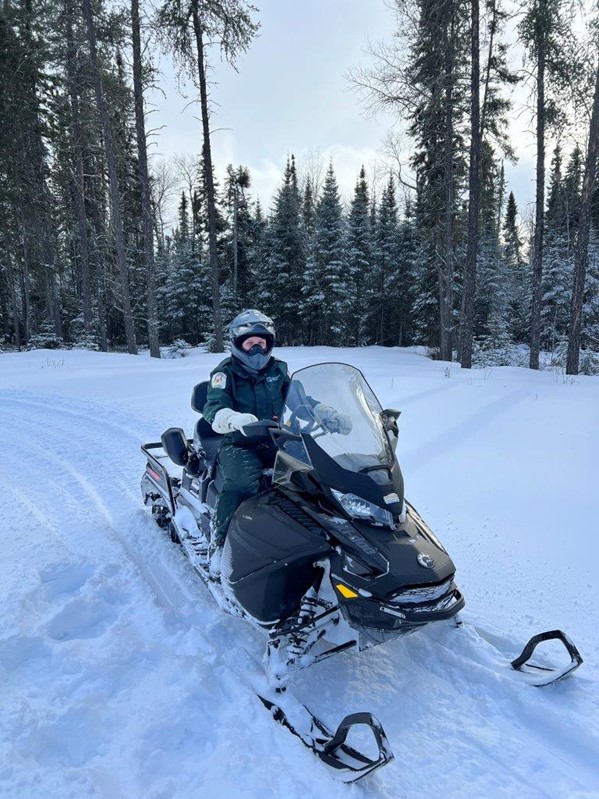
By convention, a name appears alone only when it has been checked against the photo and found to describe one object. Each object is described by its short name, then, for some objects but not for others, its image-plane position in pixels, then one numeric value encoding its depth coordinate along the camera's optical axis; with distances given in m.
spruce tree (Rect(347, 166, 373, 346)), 29.83
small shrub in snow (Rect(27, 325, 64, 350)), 21.27
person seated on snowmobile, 2.98
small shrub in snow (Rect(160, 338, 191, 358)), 23.02
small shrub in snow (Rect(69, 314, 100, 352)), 20.08
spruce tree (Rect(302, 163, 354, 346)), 26.69
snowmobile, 2.12
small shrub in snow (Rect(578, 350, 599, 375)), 16.27
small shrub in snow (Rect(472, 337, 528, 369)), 22.38
